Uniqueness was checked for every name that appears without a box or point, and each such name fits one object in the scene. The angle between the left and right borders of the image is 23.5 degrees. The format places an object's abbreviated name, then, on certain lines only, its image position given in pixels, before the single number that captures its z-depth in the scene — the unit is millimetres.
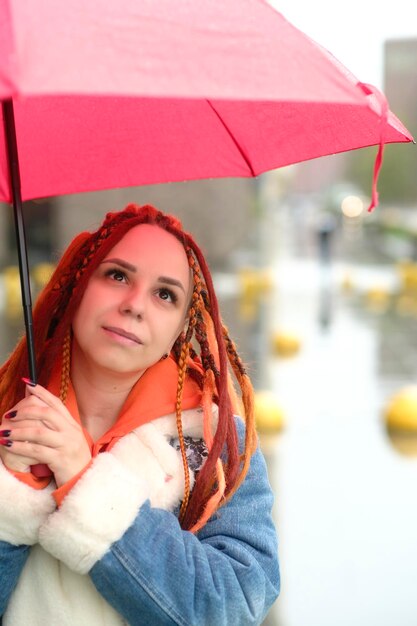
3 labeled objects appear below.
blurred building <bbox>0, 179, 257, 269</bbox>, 20438
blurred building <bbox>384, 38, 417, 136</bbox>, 91688
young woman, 1905
